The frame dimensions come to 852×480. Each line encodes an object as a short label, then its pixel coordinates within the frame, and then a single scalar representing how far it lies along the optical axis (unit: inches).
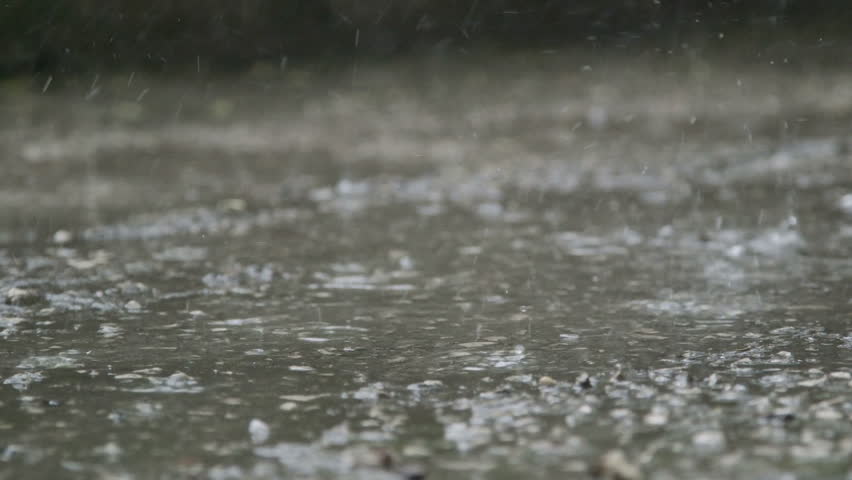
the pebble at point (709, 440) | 205.6
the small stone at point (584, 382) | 252.7
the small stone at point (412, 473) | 192.2
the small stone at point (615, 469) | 187.0
